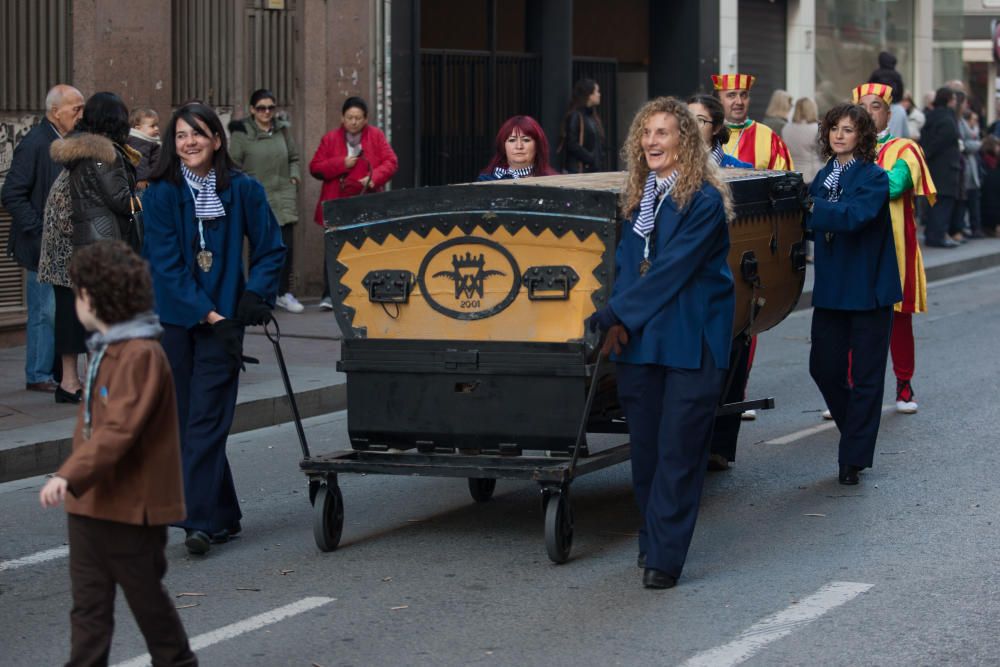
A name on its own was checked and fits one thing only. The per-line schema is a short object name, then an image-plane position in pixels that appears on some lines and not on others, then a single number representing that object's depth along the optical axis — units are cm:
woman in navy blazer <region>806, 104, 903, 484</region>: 1157
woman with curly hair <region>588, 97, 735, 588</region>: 882
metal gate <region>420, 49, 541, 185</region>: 2468
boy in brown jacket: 637
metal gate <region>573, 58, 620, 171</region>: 2812
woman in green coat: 2002
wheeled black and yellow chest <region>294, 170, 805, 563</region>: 941
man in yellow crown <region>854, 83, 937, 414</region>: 1291
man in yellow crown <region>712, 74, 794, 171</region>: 1396
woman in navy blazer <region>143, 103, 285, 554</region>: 965
